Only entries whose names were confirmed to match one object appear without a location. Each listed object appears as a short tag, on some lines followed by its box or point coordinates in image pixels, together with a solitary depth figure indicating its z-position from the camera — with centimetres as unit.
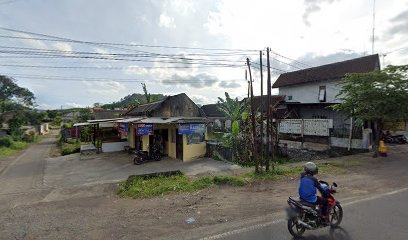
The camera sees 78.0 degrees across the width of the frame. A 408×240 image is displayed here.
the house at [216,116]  3496
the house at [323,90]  1688
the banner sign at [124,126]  1845
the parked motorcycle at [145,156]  1524
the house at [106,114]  3472
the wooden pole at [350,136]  1608
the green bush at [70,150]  2169
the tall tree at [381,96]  1356
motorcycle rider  508
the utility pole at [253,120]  1080
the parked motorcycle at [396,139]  2123
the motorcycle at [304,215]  501
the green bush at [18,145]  2691
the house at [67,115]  7745
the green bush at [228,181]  940
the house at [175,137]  1519
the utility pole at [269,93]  1070
